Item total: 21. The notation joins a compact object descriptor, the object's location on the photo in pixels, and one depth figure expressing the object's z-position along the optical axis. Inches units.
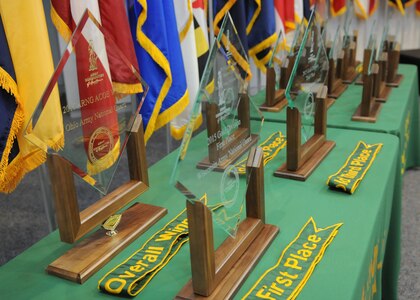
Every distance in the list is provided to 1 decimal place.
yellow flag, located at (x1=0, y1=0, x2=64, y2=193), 43.6
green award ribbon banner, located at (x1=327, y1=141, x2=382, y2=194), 44.1
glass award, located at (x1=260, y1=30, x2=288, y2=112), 70.6
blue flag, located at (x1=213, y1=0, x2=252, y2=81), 84.1
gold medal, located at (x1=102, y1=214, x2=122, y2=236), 37.5
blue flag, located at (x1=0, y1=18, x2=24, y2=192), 43.1
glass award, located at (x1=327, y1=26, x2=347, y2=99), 76.5
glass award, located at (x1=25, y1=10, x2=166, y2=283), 32.4
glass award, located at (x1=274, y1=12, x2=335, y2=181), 46.6
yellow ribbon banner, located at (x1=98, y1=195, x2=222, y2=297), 31.1
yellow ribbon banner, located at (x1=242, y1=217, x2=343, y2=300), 30.1
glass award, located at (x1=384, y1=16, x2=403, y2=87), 82.9
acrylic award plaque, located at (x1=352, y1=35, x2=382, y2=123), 64.1
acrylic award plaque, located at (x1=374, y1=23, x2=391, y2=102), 72.3
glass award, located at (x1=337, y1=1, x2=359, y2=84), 83.9
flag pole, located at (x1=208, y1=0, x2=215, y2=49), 85.9
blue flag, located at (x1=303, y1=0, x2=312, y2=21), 109.2
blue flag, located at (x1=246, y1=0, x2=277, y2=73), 93.4
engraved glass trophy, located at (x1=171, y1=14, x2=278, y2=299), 28.0
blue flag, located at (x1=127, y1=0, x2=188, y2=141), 59.9
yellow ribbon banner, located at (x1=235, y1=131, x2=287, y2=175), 53.9
